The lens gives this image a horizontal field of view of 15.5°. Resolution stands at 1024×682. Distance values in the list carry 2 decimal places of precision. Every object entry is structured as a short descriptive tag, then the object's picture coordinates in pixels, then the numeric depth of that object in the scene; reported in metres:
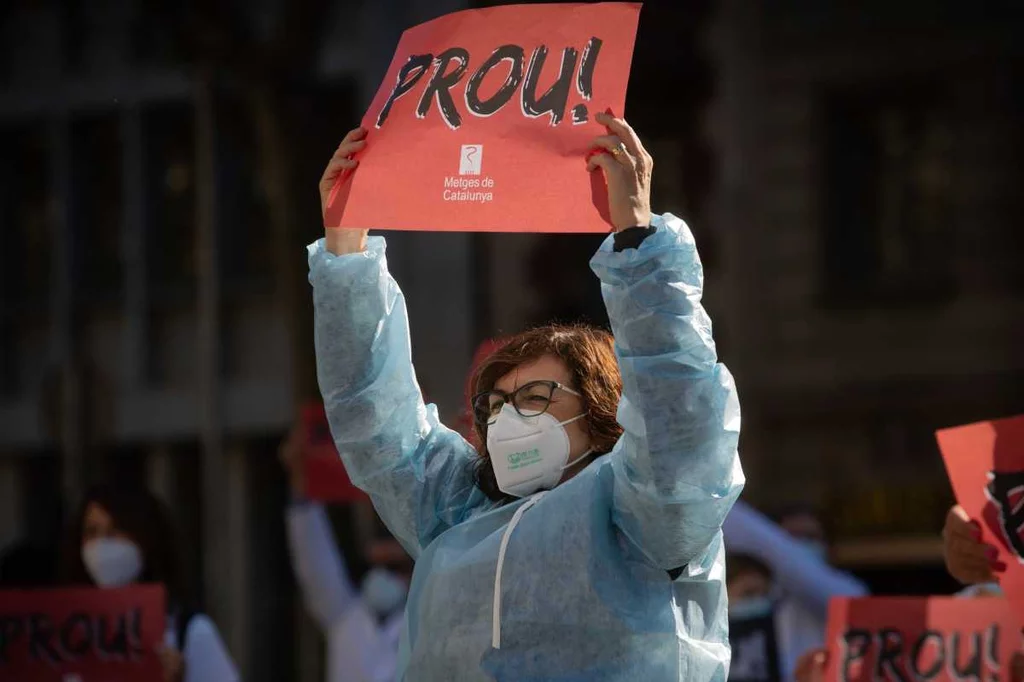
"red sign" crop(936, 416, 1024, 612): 7.88
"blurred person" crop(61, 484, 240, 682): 11.19
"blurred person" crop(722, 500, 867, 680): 12.45
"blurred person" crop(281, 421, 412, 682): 13.80
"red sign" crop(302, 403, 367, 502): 14.09
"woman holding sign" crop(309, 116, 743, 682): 6.13
